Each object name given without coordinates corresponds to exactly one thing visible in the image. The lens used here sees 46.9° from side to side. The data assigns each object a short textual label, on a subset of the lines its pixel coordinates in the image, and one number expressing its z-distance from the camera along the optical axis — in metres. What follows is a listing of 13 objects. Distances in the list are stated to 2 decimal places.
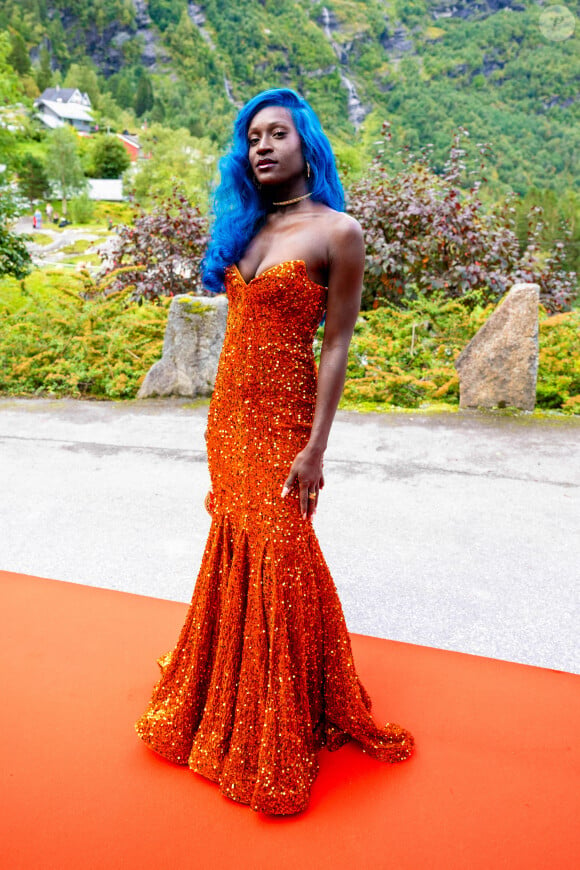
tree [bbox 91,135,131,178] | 67.44
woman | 1.62
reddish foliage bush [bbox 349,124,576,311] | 6.68
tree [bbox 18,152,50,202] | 56.38
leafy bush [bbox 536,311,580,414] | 5.08
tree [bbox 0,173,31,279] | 8.67
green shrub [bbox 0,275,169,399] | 5.85
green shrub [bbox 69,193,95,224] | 53.31
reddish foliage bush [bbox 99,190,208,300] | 7.23
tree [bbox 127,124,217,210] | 50.25
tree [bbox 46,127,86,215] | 57.94
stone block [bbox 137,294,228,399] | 5.38
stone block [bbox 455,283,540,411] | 4.79
